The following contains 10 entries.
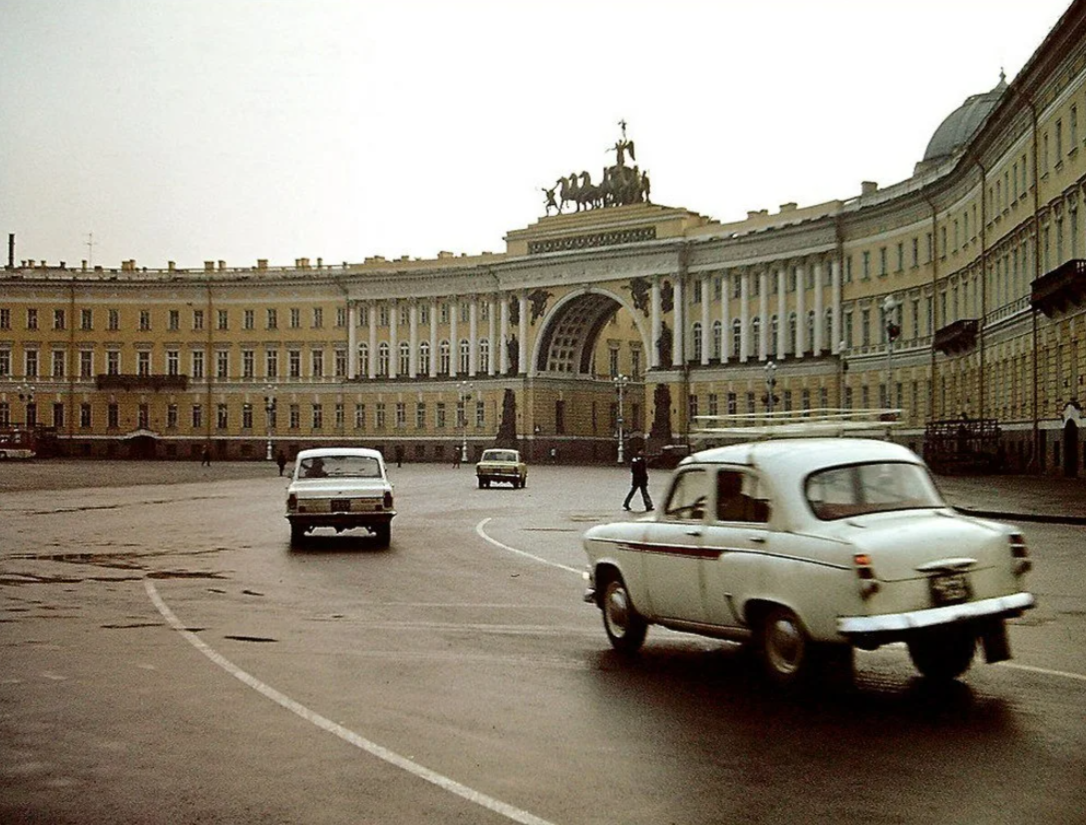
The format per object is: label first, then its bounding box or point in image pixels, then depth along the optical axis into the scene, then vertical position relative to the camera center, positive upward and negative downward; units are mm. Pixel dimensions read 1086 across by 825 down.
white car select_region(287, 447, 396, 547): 25188 -1014
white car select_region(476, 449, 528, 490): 58753 -1413
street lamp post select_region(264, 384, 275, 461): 123188 +2750
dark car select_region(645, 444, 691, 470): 94312 -1412
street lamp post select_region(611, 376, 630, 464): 104606 +1147
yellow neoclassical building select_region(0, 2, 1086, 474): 64312 +7556
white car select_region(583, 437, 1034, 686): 9797 -881
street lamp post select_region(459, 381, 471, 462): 116188 +2142
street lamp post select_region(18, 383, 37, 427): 126438 +3286
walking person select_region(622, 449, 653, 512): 37309 -1073
